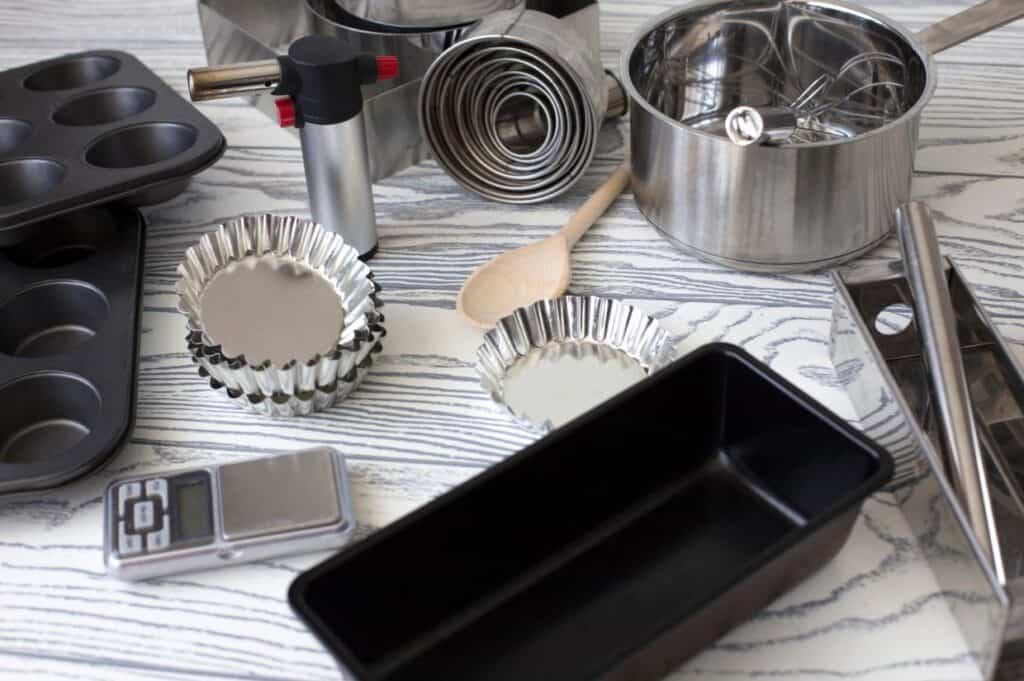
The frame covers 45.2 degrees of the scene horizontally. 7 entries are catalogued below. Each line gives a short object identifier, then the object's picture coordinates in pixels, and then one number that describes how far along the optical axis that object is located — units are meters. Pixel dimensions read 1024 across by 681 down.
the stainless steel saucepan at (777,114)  0.76
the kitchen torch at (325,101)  0.75
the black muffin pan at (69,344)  0.69
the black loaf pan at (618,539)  0.59
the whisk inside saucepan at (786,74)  0.86
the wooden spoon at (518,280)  0.82
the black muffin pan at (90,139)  0.82
